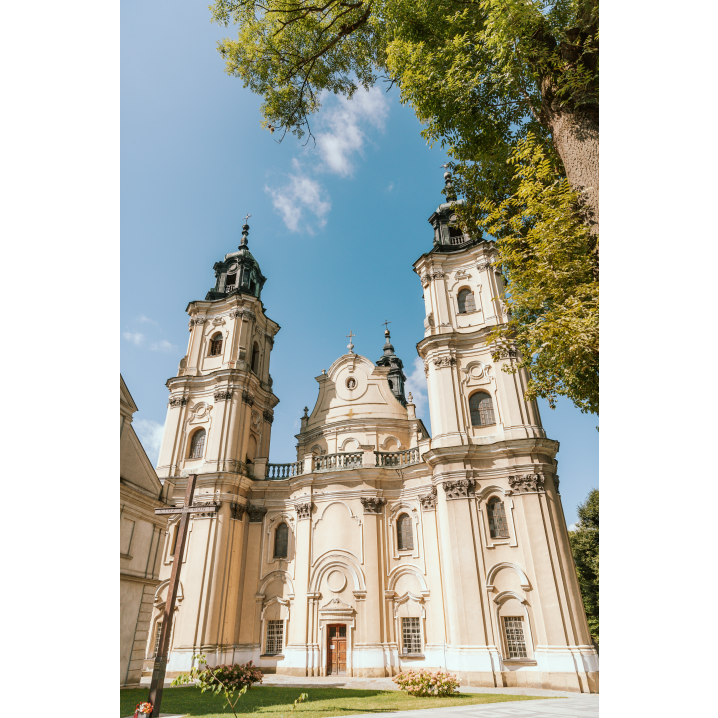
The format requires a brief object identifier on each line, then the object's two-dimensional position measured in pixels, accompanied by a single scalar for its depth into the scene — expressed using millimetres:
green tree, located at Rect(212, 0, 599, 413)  7184
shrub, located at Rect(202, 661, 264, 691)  13688
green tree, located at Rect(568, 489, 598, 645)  29219
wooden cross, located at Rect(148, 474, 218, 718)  7477
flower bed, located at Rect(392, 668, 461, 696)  13492
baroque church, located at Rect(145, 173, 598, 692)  17250
